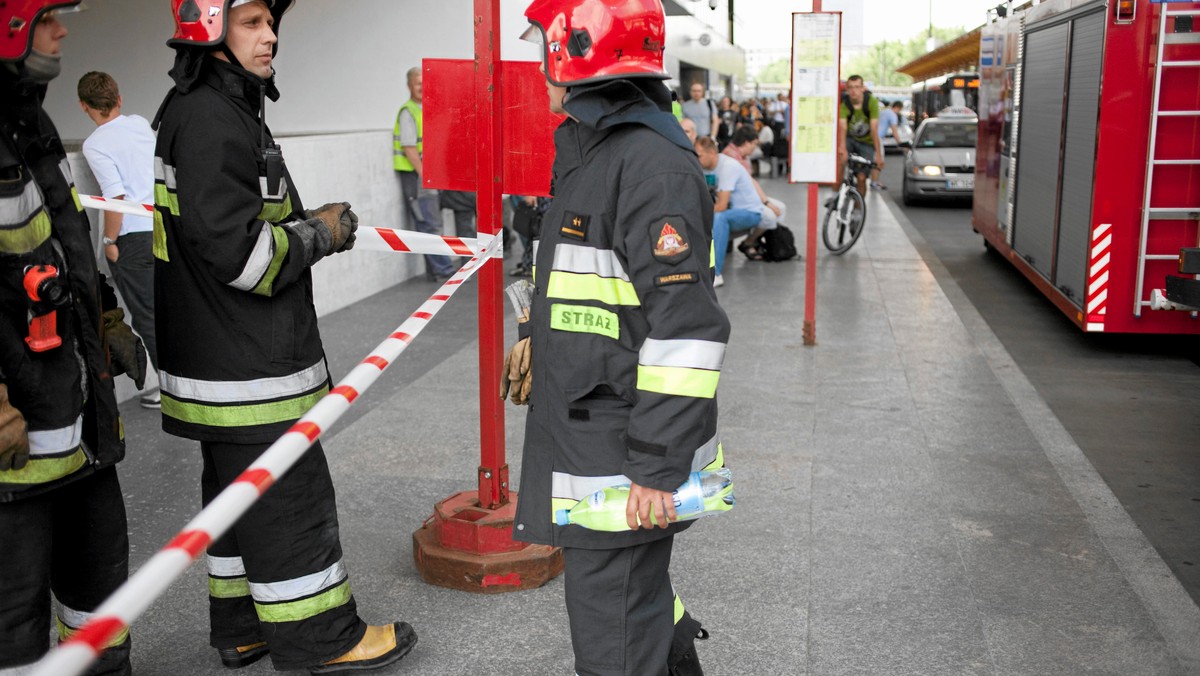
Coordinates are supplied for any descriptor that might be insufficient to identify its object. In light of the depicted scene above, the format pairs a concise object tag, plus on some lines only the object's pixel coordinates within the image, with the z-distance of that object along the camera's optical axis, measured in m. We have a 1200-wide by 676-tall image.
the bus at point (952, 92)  35.75
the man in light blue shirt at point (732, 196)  11.68
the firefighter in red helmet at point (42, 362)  2.83
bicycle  13.29
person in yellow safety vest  10.99
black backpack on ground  12.88
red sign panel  4.25
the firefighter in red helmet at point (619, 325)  2.61
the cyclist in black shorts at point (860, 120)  16.80
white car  20.00
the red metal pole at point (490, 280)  4.17
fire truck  7.93
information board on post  8.26
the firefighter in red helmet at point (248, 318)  3.16
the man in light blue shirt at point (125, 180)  6.17
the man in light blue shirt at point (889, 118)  25.94
